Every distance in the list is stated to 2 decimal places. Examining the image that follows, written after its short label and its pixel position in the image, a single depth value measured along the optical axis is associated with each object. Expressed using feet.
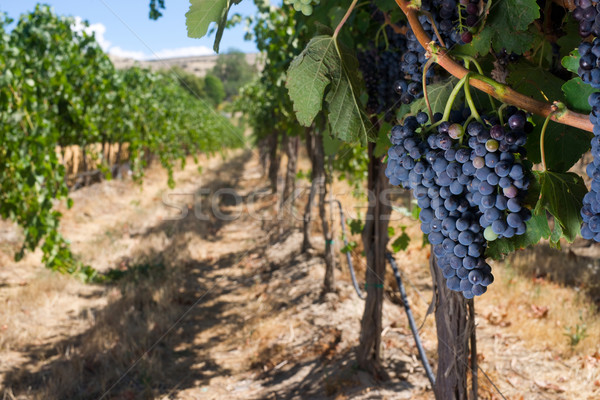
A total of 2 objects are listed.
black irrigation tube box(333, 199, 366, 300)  16.11
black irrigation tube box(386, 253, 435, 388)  9.43
